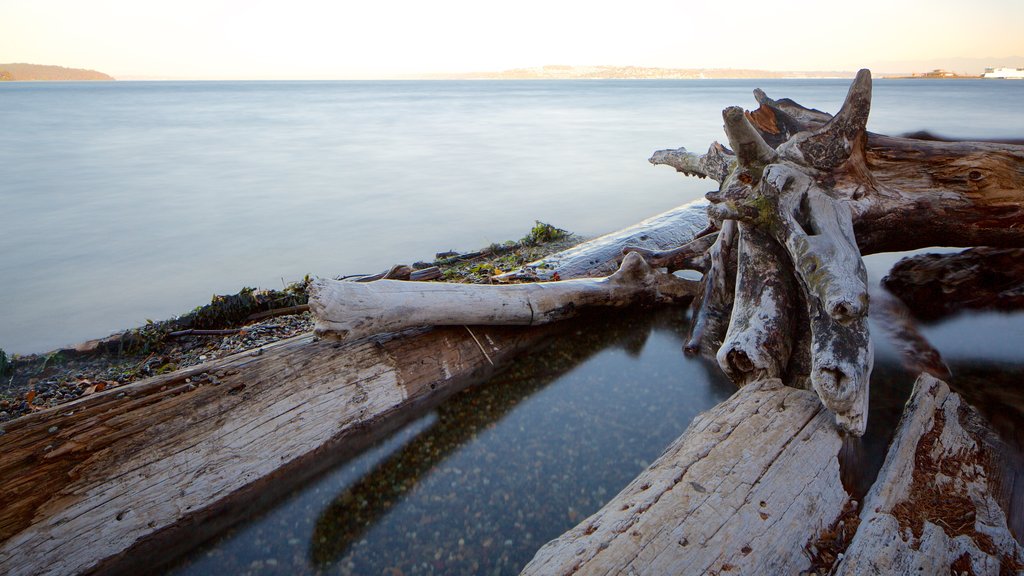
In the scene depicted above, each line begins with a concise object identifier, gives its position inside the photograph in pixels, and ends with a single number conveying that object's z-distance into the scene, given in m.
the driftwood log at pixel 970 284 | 5.58
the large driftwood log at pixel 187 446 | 2.62
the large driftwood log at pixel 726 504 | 2.18
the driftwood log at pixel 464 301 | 3.60
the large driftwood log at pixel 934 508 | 2.23
